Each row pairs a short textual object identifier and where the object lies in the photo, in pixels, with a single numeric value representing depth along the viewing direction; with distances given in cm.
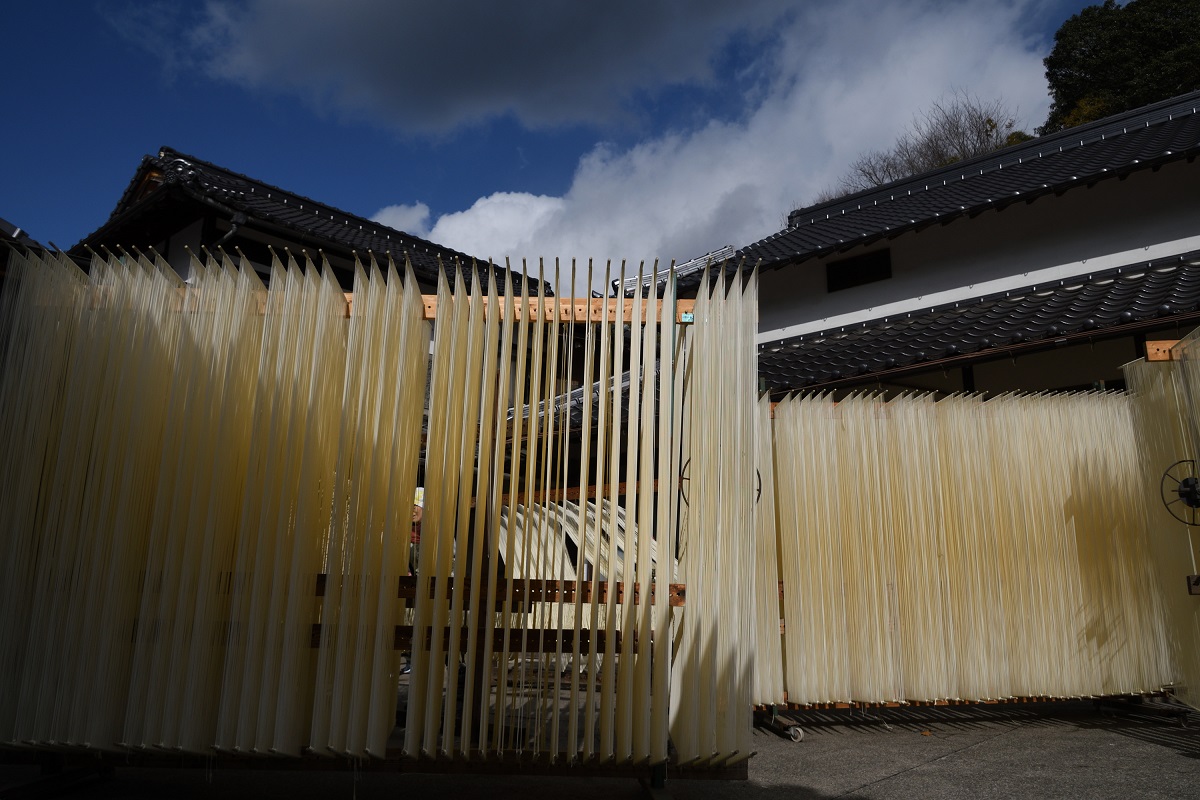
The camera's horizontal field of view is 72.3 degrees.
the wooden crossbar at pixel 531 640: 332
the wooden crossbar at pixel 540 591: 335
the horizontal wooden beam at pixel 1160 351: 461
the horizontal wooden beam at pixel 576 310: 364
